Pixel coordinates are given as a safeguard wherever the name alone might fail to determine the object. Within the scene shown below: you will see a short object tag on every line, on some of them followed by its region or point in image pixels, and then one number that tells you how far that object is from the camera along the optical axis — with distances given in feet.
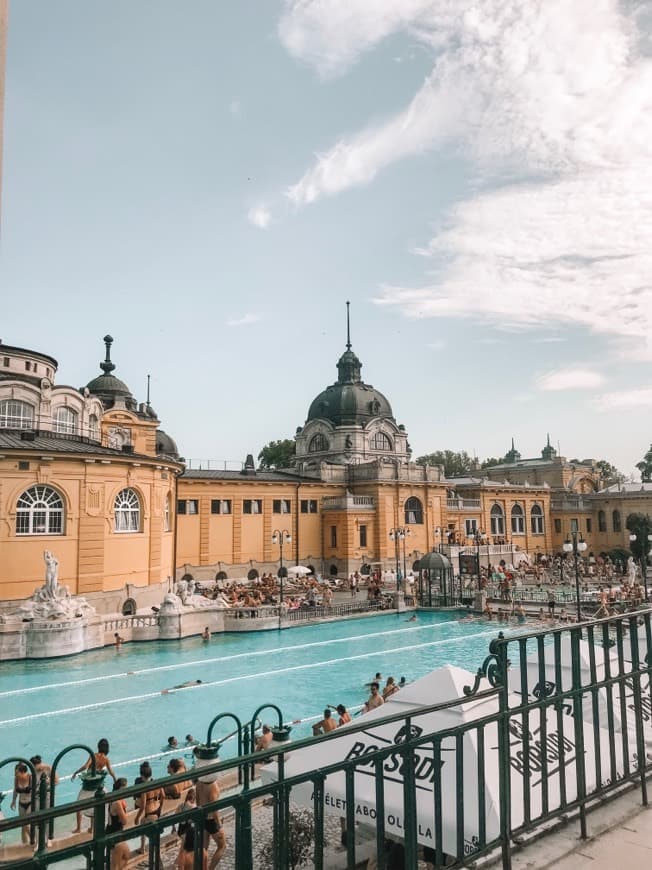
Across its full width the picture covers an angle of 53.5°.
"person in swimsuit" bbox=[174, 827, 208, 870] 19.34
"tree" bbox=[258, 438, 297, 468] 283.79
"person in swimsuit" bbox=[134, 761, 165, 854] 31.91
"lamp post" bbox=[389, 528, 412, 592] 157.39
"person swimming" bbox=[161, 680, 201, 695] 71.88
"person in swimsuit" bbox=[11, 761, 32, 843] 35.05
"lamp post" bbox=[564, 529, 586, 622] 102.70
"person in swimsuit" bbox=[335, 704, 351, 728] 46.88
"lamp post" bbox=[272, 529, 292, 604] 158.03
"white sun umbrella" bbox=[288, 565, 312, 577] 141.74
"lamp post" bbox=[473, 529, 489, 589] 169.11
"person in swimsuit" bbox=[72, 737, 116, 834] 38.83
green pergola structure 128.98
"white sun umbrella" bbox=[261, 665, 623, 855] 19.35
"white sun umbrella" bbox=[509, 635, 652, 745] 18.17
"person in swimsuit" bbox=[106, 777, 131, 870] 25.54
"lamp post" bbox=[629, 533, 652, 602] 188.75
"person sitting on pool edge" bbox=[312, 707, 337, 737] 44.78
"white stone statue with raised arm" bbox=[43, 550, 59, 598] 88.63
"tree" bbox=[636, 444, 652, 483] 307.23
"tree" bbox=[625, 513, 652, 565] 191.55
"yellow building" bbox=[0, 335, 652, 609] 99.76
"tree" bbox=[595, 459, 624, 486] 332.19
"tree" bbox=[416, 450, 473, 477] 326.16
